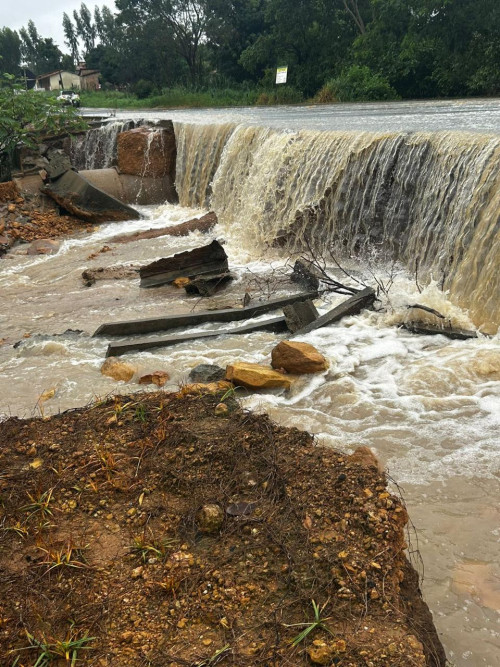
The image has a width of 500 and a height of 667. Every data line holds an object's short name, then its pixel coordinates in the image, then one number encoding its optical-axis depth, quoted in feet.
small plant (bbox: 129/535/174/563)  8.82
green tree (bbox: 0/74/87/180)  45.09
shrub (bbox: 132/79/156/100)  144.01
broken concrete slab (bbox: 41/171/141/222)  42.04
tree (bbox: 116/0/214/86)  140.87
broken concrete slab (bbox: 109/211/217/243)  36.73
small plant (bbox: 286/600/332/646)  7.29
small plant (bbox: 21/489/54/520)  9.80
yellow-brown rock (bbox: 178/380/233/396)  14.08
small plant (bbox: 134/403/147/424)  12.64
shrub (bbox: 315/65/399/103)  81.30
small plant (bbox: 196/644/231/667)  7.07
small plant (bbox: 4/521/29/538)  9.40
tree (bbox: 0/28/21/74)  267.39
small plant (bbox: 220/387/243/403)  13.54
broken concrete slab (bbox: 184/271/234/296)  25.82
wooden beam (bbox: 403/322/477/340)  18.98
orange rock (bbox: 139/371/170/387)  17.02
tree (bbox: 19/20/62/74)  248.11
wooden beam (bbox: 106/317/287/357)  19.31
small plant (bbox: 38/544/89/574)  8.57
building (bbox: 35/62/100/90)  202.49
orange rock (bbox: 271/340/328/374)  17.16
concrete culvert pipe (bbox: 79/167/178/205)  47.27
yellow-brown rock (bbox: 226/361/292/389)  16.25
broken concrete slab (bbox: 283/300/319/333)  20.71
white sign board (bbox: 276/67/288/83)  77.46
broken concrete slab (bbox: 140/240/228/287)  27.27
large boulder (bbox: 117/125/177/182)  47.67
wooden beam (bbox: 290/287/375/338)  20.45
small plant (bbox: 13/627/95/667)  7.20
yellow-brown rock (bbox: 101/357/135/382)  17.62
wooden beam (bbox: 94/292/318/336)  21.20
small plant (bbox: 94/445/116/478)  10.82
